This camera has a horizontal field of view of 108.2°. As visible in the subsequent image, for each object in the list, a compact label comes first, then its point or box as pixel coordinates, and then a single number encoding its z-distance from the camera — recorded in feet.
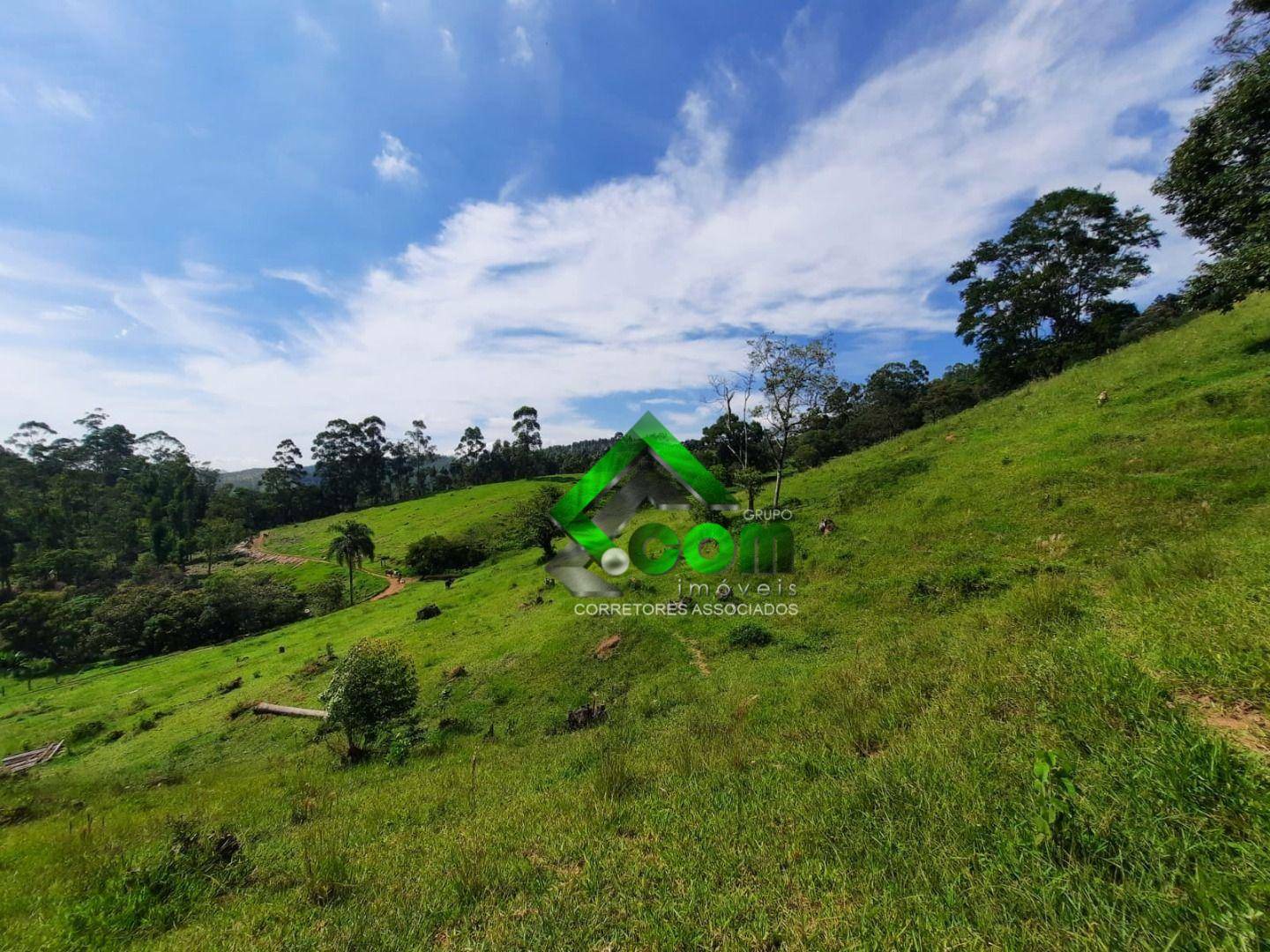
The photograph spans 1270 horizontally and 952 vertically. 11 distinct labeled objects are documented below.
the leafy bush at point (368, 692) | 44.42
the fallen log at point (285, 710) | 64.54
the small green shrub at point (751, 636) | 49.03
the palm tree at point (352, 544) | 153.99
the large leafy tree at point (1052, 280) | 109.91
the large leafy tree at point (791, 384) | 87.76
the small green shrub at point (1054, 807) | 10.82
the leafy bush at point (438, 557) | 170.30
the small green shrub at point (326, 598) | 161.17
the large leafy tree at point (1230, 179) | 41.37
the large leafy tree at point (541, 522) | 133.80
